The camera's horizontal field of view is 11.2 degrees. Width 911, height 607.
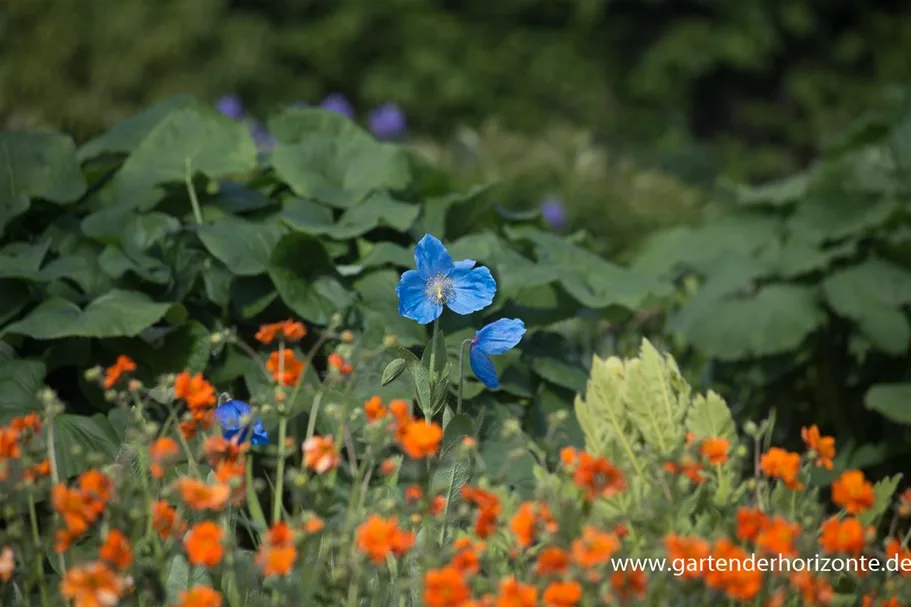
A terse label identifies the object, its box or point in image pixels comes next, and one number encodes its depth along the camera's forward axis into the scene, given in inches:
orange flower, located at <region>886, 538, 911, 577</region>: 160.7
